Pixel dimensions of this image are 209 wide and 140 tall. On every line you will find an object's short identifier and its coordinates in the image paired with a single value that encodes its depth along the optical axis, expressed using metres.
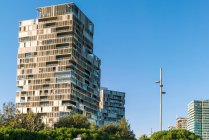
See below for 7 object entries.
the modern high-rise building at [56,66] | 151.27
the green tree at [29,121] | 78.62
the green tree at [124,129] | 92.82
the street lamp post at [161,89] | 38.16
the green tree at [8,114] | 78.06
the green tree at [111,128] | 98.12
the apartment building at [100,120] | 179.84
